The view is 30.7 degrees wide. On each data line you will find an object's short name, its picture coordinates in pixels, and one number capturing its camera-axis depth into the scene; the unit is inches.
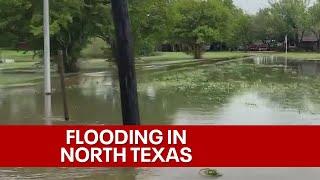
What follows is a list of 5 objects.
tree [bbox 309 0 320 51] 3398.1
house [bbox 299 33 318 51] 3797.2
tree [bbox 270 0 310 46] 3520.2
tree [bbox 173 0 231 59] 2516.0
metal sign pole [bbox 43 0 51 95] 705.0
